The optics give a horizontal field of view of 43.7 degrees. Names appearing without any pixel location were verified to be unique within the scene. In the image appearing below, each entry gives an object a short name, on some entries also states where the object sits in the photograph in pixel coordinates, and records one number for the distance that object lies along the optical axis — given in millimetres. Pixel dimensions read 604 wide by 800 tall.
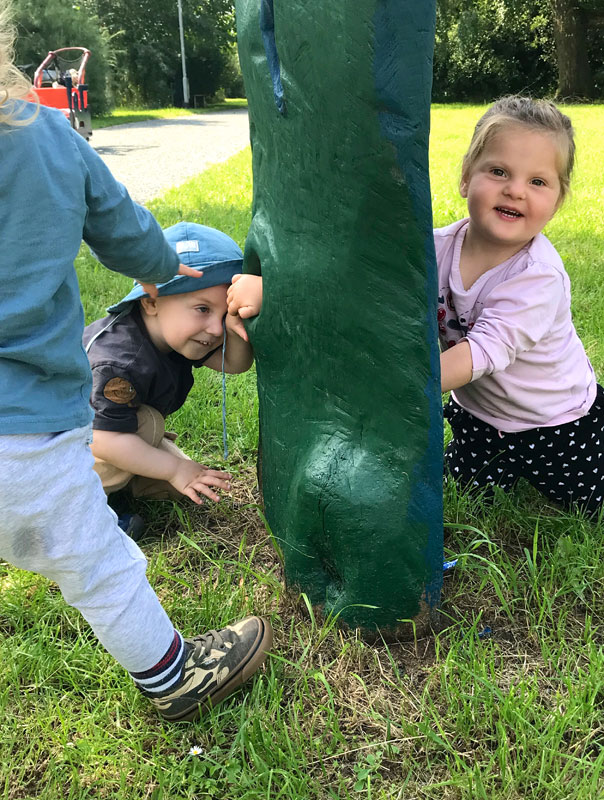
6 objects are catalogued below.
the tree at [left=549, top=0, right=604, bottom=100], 23406
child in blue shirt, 1319
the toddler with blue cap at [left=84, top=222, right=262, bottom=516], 2047
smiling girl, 1929
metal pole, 32172
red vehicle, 10750
